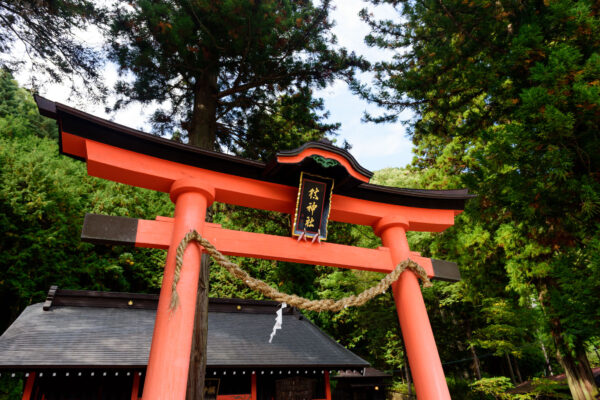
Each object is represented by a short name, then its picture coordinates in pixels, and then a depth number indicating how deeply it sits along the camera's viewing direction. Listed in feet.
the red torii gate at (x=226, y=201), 8.89
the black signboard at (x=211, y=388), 23.07
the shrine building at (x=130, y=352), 19.66
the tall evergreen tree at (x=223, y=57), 16.40
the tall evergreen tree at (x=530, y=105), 11.63
